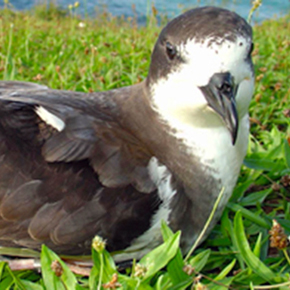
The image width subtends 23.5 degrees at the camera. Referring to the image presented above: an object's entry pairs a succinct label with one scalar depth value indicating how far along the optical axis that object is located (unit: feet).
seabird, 1.00
